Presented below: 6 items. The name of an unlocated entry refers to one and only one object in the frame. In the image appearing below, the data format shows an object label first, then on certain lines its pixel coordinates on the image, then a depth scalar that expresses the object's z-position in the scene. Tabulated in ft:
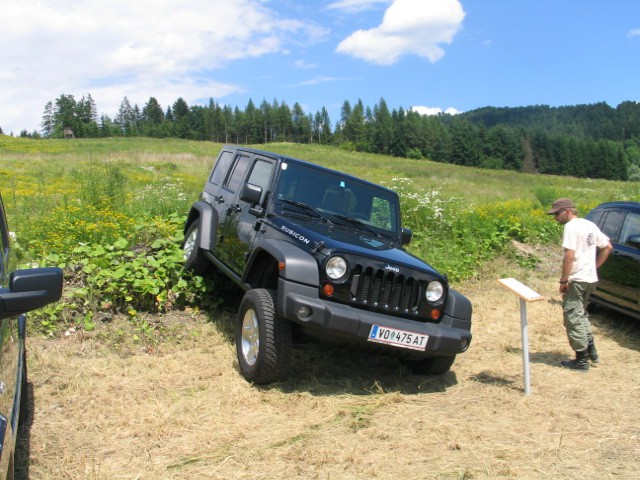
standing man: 18.11
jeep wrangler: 14.48
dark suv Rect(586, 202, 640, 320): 21.95
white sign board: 15.41
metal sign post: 15.56
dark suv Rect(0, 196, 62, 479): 6.87
